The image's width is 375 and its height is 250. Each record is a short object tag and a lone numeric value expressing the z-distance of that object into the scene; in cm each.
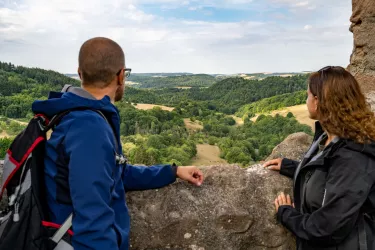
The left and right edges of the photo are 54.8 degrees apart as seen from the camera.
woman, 208
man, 163
